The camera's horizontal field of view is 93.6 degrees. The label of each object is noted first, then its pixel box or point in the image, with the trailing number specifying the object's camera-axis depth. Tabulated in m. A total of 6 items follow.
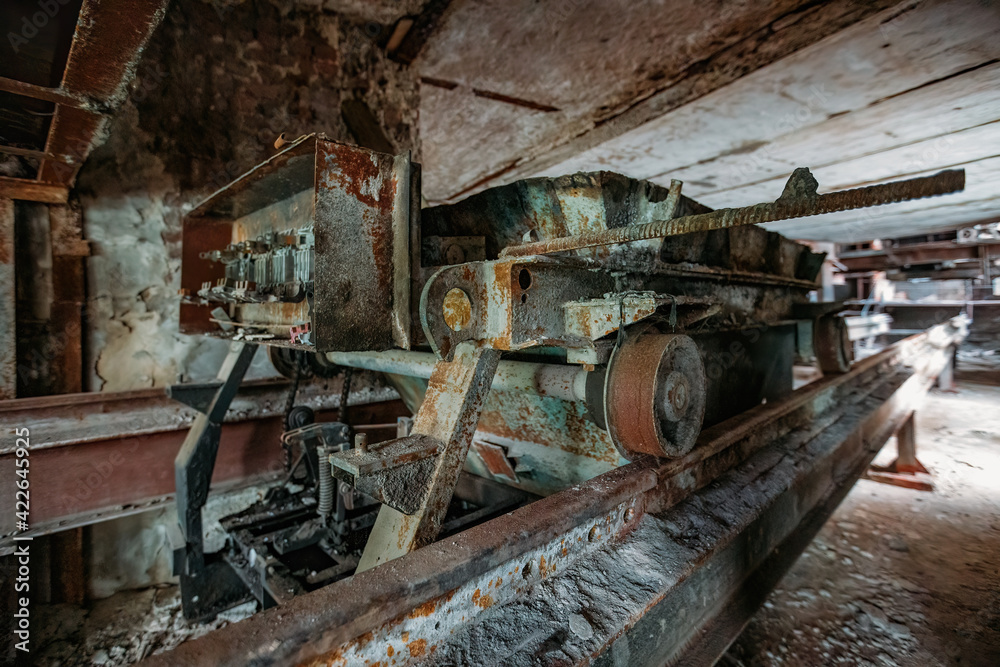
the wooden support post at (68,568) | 2.58
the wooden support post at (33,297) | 2.46
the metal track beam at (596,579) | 0.79
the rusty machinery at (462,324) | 1.24
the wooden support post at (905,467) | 3.89
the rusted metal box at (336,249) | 1.23
